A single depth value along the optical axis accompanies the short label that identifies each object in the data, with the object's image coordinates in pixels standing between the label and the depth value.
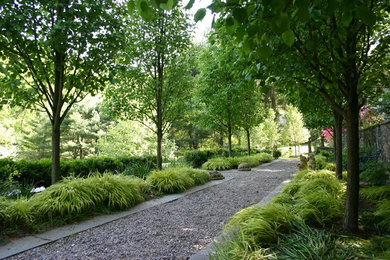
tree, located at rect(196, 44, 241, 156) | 11.00
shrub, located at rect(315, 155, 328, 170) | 8.76
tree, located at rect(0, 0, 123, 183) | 3.92
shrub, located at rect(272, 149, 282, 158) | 20.37
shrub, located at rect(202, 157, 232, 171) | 11.10
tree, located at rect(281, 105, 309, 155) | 22.06
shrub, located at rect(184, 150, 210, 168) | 12.21
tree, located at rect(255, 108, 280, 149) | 21.08
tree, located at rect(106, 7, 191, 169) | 6.76
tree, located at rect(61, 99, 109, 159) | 20.47
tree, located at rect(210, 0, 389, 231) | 2.42
